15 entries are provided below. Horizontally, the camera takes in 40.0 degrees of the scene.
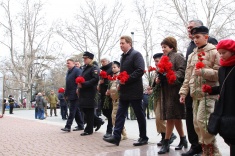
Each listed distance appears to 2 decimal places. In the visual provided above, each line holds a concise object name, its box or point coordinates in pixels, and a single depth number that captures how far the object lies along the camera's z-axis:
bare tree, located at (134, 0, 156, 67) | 38.56
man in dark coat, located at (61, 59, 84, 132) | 9.45
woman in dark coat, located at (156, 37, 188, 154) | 5.63
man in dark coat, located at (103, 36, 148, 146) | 6.50
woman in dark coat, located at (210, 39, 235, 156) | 3.46
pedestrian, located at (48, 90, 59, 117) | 22.52
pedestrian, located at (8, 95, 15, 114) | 27.72
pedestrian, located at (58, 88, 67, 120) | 18.28
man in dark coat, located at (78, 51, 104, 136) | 8.41
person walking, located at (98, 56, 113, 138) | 8.10
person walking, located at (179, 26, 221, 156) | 4.57
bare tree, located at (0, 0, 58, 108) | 40.25
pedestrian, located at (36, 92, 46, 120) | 19.70
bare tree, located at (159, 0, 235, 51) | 29.20
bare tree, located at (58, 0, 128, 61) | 36.06
